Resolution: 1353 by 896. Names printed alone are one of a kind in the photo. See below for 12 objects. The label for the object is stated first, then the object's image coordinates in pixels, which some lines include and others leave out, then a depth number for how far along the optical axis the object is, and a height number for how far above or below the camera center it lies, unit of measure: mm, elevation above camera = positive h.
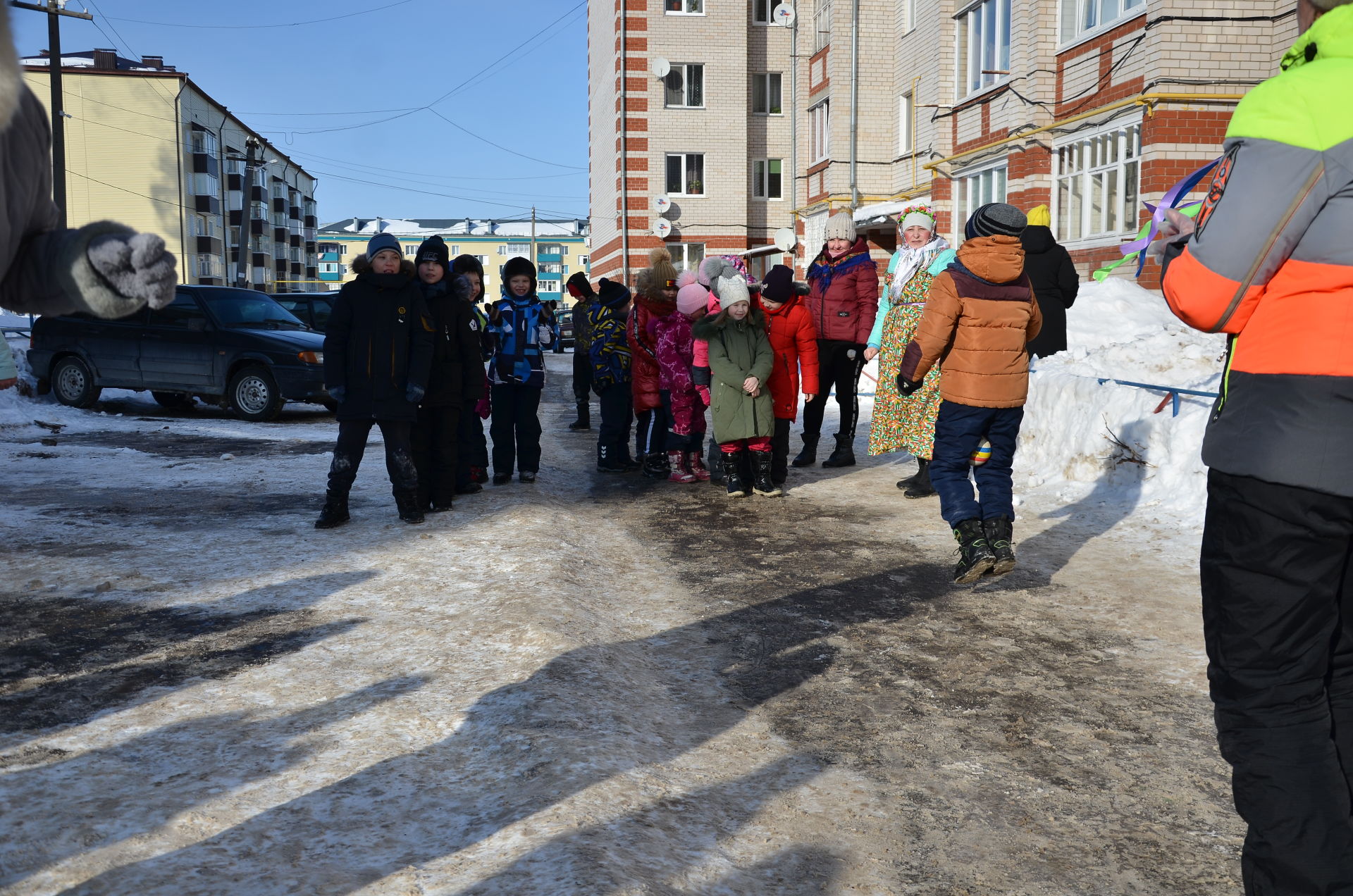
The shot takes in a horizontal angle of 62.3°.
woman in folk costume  7887 +136
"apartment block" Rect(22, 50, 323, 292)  59188 +11250
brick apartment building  15281 +4836
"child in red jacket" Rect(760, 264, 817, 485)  9000 +101
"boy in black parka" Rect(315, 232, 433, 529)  7137 -3
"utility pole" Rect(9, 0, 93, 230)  27538 +7327
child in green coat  8469 -116
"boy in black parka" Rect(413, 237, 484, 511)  7797 -127
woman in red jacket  9672 +469
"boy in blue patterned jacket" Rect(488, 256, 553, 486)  8969 -90
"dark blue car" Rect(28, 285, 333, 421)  14602 -1
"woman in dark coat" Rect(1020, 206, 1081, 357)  8352 +606
